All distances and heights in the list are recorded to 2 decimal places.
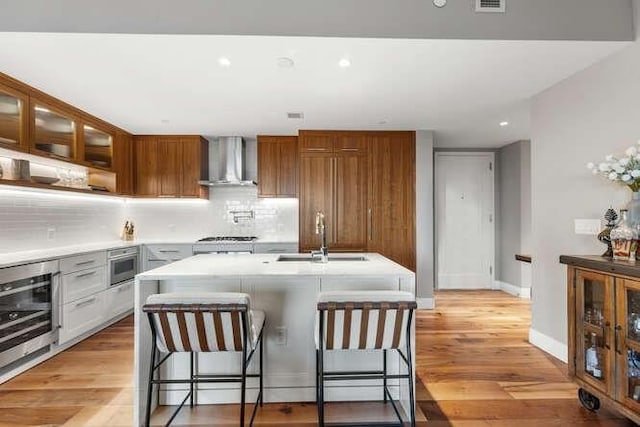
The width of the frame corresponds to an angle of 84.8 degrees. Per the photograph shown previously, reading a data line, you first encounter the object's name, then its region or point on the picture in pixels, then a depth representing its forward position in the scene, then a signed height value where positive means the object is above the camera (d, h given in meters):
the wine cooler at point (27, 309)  2.65 -0.75
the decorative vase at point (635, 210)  2.16 +0.03
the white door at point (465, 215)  5.98 +0.02
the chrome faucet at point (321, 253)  2.82 -0.30
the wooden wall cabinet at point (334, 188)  4.67 +0.38
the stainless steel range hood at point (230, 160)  5.20 +0.85
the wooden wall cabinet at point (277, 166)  5.09 +0.74
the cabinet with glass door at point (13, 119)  2.93 +0.85
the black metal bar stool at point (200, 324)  1.81 -0.56
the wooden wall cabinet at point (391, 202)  4.70 +0.19
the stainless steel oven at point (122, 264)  4.03 -0.57
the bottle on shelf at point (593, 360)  2.17 -0.91
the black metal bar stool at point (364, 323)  1.85 -0.57
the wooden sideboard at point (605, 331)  1.94 -0.69
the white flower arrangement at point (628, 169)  2.14 +0.29
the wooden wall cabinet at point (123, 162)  4.70 +0.76
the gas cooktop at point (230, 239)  4.90 -0.31
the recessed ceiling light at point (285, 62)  2.59 +1.17
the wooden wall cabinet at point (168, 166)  5.07 +0.74
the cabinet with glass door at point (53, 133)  3.29 +0.86
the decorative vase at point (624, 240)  2.08 -0.15
